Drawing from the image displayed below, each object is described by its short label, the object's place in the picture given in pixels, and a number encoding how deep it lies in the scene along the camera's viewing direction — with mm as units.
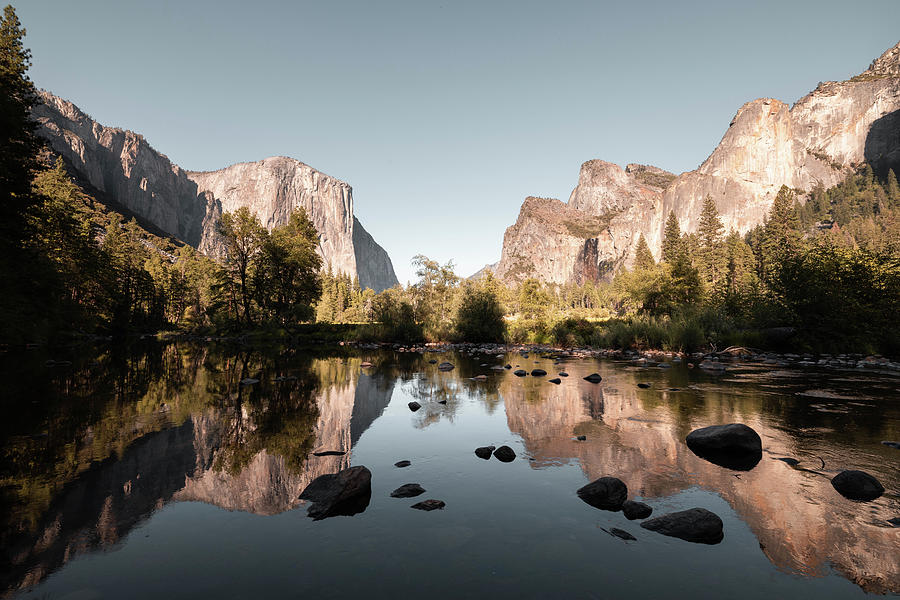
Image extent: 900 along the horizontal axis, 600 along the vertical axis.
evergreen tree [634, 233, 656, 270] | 121250
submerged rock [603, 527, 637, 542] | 5305
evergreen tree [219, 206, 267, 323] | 52656
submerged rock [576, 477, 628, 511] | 6362
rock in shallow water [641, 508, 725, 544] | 5289
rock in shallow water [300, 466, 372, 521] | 6188
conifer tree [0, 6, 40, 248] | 19094
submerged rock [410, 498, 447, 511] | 6305
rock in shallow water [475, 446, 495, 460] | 8963
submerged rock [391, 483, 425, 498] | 6832
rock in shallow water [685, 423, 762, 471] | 8410
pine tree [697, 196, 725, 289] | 96250
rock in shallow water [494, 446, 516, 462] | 8742
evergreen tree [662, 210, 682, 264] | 110138
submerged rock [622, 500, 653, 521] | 5961
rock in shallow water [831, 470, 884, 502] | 6410
